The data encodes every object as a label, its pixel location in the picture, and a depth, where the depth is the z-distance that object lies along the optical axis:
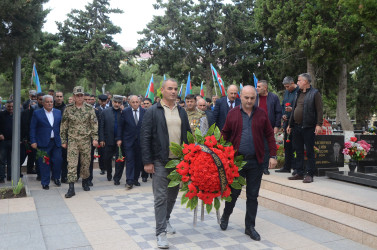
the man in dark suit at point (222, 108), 7.93
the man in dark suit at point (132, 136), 8.78
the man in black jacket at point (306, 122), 7.00
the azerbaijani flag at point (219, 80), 13.16
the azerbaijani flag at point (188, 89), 14.73
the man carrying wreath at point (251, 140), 5.11
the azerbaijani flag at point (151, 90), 13.58
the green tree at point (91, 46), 34.56
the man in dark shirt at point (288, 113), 8.14
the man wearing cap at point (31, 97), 10.48
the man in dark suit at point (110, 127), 9.55
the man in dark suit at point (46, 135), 8.42
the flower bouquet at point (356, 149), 7.77
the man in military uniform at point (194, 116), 7.84
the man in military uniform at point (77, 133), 7.79
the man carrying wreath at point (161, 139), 4.80
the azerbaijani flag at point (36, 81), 11.58
